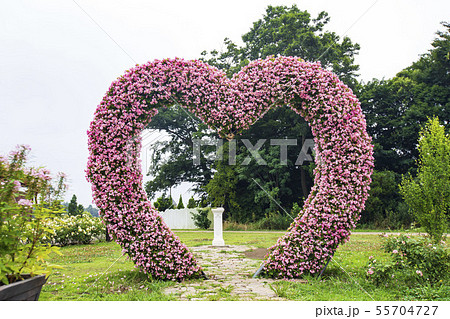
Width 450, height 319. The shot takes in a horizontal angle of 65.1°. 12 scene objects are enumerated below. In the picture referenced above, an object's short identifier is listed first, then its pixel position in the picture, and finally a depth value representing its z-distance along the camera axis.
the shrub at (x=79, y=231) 11.57
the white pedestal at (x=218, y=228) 11.07
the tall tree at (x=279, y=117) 20.61
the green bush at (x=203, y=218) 21.52
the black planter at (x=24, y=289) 2.77
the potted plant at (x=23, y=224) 3.04
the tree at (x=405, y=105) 20.16
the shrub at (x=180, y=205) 24.72
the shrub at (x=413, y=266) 4.95
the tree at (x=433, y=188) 8.02
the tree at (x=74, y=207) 19.14
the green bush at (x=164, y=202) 25.40
